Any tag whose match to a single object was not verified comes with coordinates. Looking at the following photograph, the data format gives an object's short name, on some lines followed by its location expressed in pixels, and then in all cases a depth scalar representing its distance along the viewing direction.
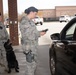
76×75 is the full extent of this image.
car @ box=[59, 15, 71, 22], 33.91
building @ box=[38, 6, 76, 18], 50.11
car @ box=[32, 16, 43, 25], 28.64
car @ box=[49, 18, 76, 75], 2.78
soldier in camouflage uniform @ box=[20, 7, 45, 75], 3.19
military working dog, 4.48
